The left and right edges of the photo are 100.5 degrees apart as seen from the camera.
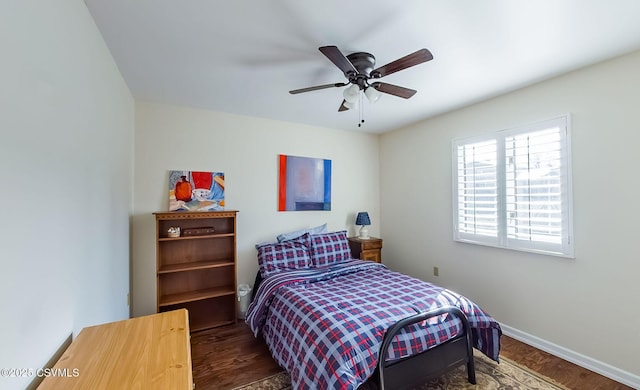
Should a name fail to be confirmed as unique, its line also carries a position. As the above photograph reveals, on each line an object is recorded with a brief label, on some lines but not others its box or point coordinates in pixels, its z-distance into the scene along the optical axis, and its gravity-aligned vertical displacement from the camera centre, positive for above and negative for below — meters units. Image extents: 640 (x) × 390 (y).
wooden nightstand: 3.73 -0.75
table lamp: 3.95 -0.39
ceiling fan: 1.66 +0.86
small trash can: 3.13 -1.23
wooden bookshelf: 2.80 -0.74
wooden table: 0.93 -0.64
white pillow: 3.43 -0.49
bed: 1.61 -0.93
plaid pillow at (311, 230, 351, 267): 3.20 -0.65
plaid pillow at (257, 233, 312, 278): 2.91 -0.68
